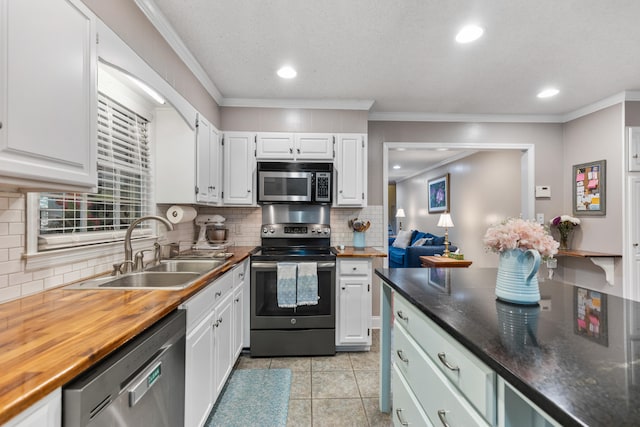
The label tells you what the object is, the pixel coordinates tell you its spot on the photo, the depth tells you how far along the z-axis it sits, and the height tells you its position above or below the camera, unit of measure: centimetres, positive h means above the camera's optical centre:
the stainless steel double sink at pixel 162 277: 145 -37
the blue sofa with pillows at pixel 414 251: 499 -65
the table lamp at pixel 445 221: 466 -9
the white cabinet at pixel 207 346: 141 -77
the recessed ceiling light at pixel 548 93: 284 +124
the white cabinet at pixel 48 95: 84 +41
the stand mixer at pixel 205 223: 275 -7
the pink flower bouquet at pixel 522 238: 109 -8
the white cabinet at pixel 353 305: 274 -85
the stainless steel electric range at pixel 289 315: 263 -92
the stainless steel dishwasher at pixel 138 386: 72 -52
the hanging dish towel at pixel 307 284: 262 -63
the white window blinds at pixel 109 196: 140 +12
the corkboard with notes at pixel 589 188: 310 +31
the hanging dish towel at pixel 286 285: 260 -63
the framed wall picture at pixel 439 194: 646 +52
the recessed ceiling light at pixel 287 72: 242 +124
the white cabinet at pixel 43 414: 57 -43
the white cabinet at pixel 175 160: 229 +45
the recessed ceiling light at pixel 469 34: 189 +124
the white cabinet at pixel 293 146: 300 +73
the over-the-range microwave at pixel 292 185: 296 +32
